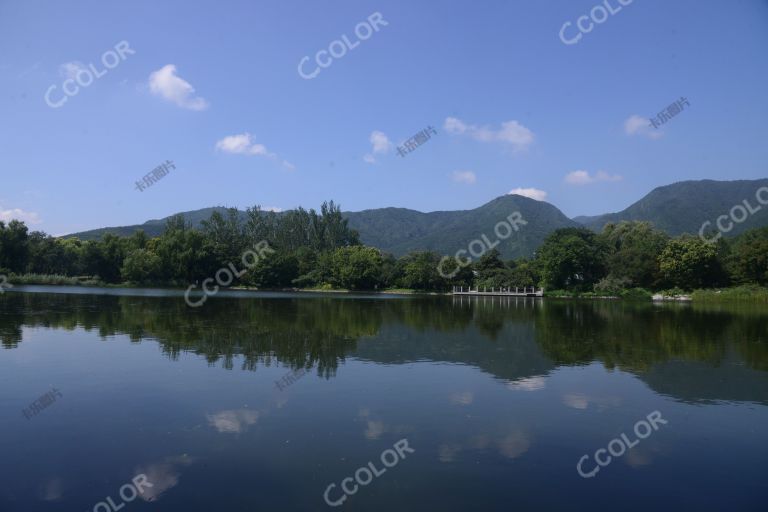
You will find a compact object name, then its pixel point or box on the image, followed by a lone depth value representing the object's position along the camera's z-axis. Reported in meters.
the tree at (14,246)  69.25
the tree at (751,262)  55.22
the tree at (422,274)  77.06
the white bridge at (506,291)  71.19
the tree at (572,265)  68.69
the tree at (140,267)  74.06
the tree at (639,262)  63.32
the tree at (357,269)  77.12
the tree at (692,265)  58.88
